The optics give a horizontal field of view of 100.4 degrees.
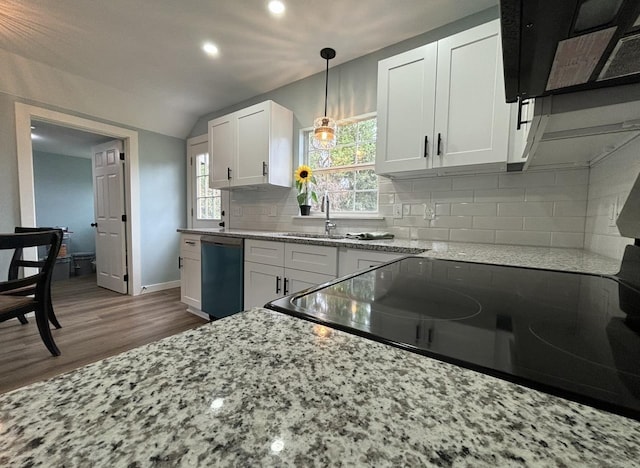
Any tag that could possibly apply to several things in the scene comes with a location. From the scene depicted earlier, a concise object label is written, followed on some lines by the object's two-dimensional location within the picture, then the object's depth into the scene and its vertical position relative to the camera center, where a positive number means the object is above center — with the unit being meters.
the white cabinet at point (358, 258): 1.67 -0.28
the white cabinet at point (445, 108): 1.57 +0.71
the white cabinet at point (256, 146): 2.74 +0.72
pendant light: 2.20 +0.70
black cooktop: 0.33 -0.19
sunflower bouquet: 2.65 +0.30
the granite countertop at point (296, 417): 0.21 -0.19
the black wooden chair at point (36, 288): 1.76 -0.62
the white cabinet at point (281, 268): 1.92 -0.43
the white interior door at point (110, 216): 3.80 -0.10
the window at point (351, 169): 2.54 +0.46
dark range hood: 0.54 +0.41
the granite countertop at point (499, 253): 1.08 -0.19
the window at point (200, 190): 4.07 +0.33
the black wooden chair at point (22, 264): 2.53 -0.55
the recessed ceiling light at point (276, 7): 1.88 +1.48
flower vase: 2.79 +0.04
